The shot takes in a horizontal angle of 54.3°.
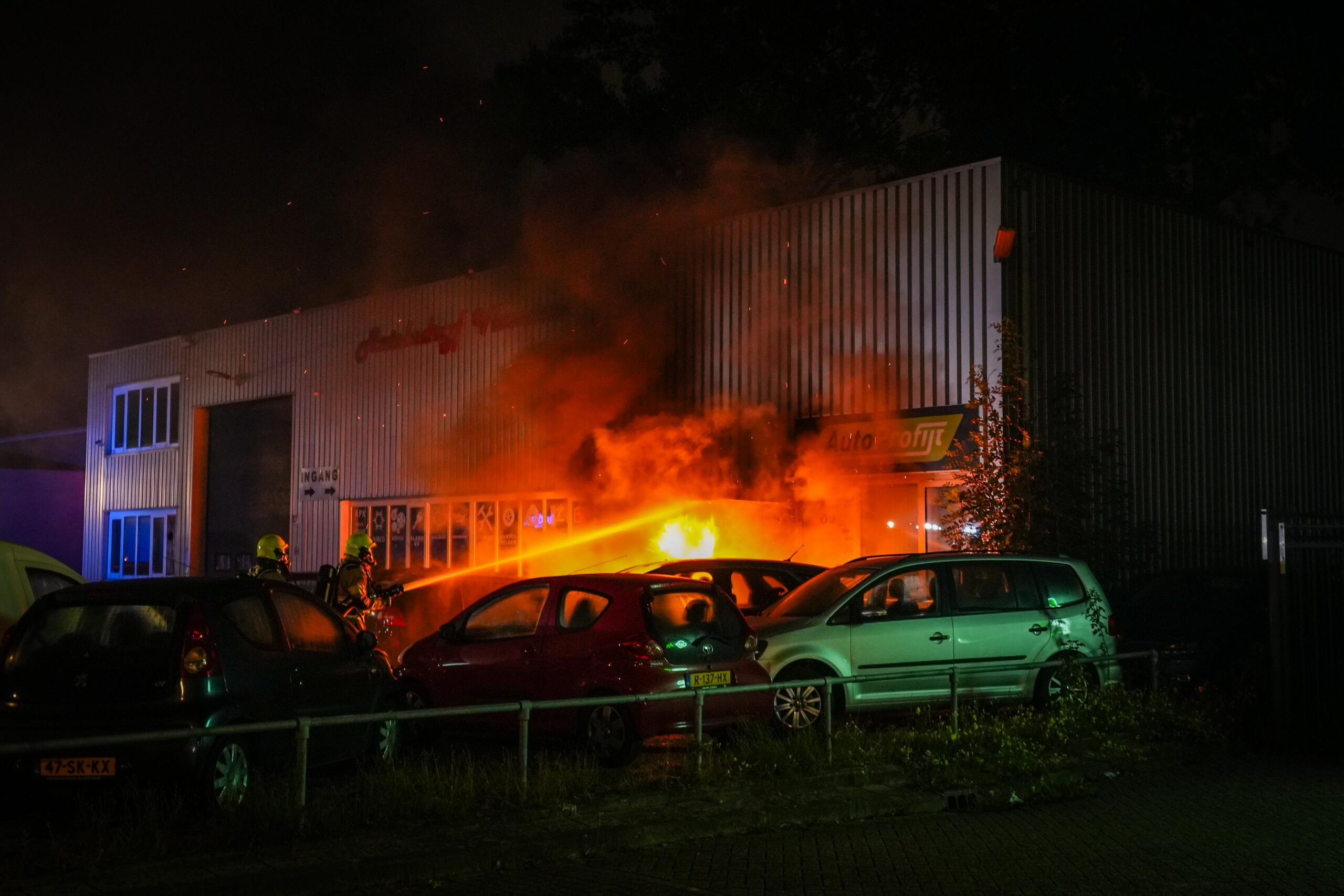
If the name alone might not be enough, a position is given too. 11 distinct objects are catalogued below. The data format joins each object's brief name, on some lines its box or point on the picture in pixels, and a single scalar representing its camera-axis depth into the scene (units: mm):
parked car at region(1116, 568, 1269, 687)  13258
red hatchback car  9836
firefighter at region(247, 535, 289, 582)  12337
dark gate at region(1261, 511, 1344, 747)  11547
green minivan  11617
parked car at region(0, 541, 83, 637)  9945
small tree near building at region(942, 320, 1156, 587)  16672
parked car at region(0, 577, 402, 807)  7480
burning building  18562
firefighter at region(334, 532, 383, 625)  12883
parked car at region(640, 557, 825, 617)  13766
